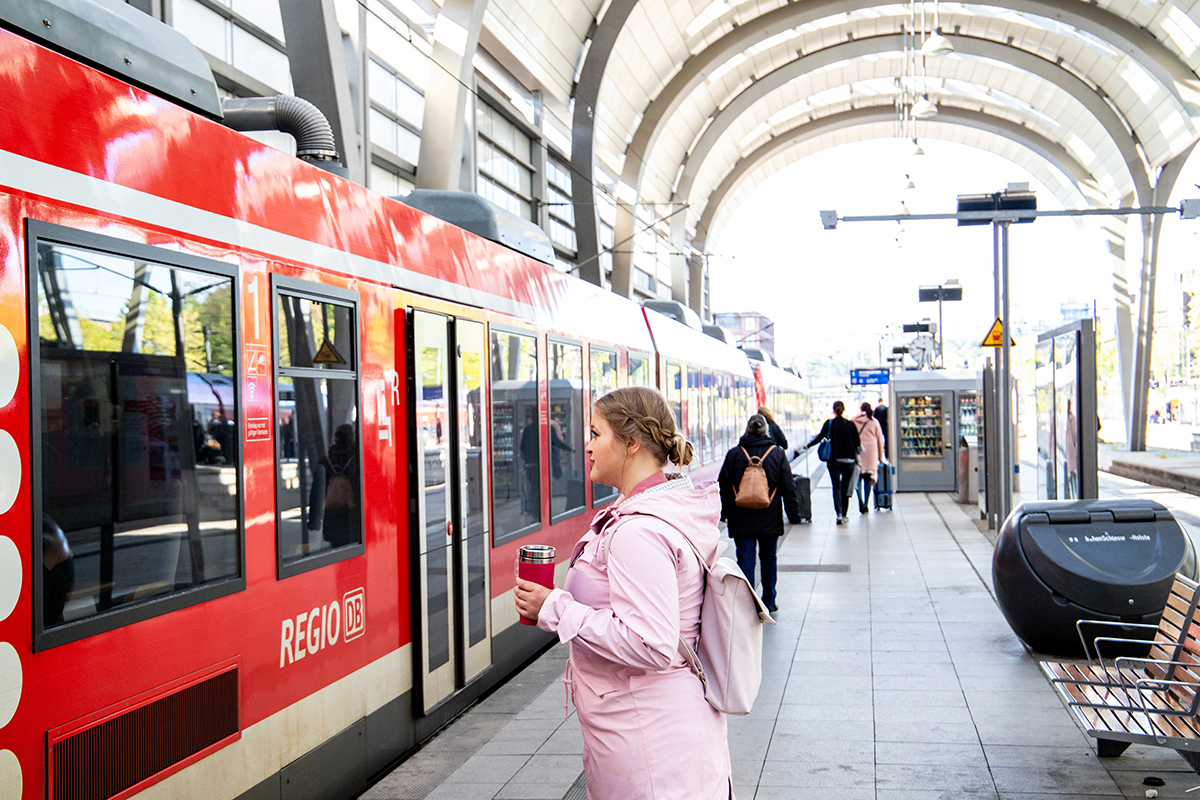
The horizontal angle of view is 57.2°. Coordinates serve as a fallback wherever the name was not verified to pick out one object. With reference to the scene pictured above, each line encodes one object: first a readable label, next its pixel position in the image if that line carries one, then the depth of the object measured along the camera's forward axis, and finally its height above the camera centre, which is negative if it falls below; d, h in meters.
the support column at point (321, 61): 13.88 +4.36
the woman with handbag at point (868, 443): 18.28 -0.80
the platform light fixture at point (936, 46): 22.05 +6.99
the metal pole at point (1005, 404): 14.41 -0.17
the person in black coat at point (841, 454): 17.03 -0.92
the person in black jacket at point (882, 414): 24.02 -0.43
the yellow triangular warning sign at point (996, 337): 15.39 +0.78
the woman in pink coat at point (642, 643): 2.62 -0.58
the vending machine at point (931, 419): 22.31 -0.53
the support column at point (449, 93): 18.47 +5.29
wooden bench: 4.78 -1.43
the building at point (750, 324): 107.56 +7.66
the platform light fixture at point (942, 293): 33.75 +3.09
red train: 3.23 -0.21
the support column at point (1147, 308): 35.09 +2.71
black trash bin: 6.96 -1.13
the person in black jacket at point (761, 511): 9.47 -0.94
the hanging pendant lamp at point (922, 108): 26.96 +7.05
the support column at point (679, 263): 44.66 +5.61
